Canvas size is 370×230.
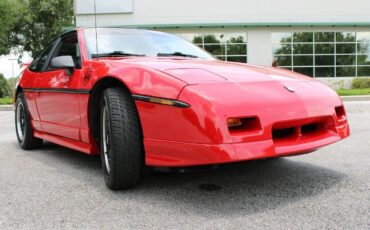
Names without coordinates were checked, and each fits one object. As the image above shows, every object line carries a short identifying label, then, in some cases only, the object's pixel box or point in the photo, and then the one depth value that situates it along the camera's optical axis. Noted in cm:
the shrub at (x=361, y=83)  2356
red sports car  279
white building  2442
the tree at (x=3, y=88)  2081
